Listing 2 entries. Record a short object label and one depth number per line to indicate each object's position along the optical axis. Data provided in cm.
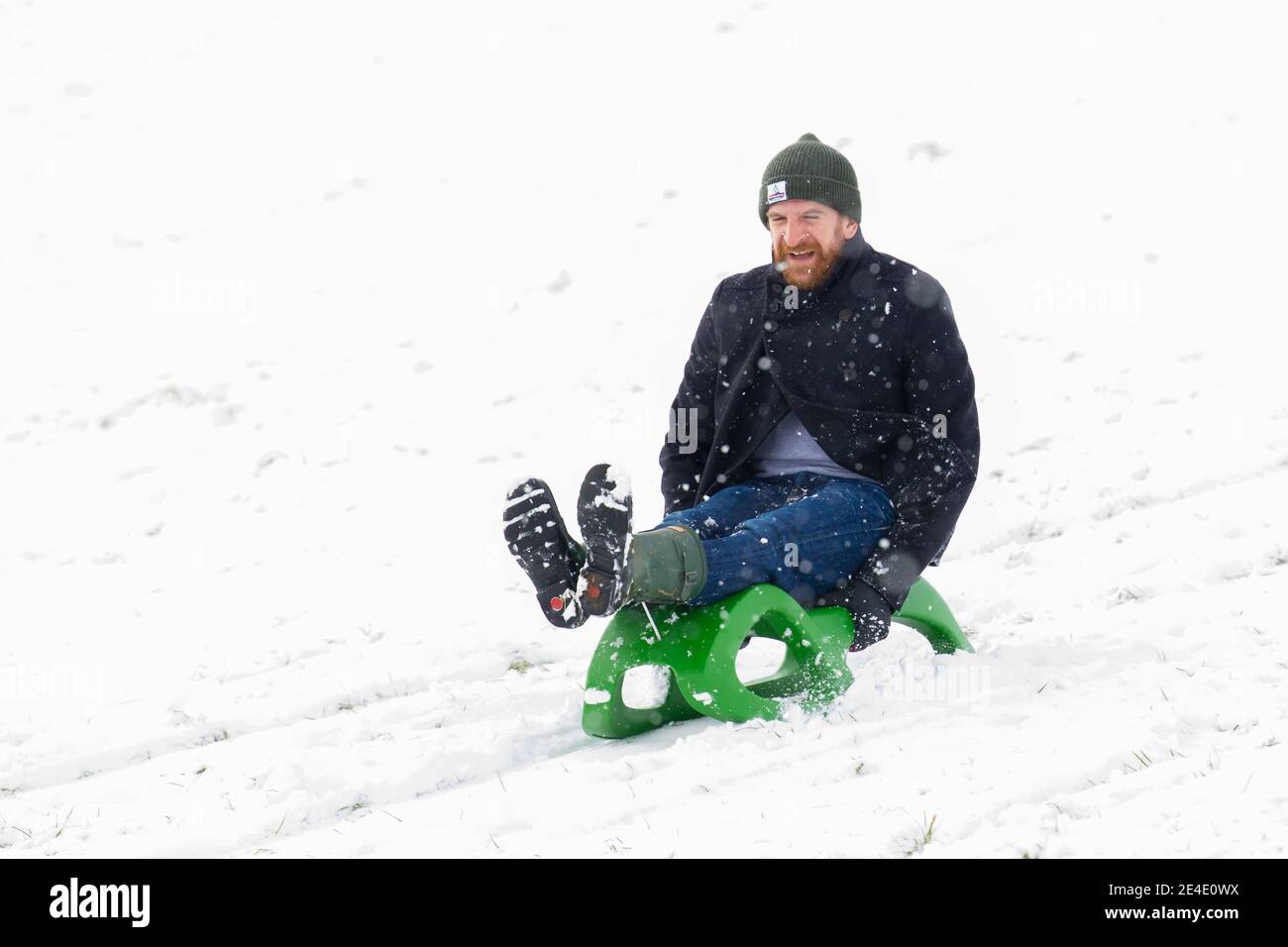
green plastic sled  657
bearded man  713
